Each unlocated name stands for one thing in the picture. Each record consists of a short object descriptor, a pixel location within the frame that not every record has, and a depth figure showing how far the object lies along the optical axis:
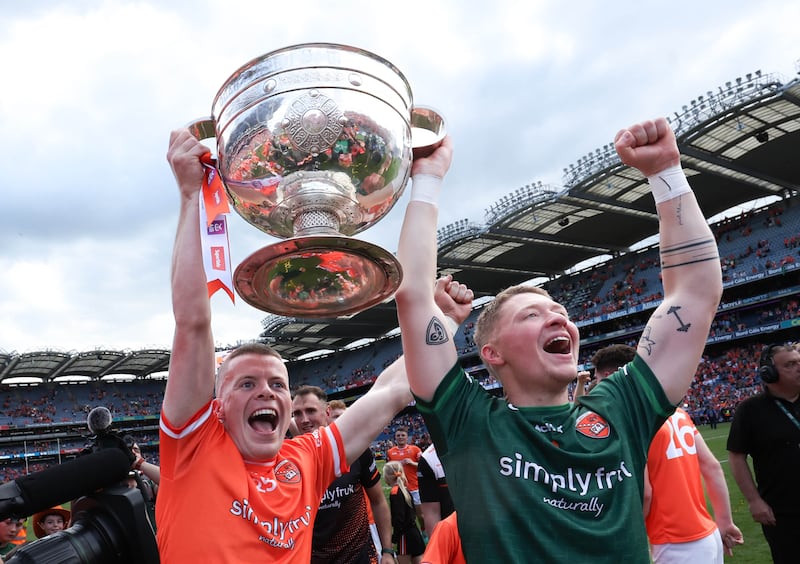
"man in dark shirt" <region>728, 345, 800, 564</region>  4.31
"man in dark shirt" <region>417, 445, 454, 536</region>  5.73
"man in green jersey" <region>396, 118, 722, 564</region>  1.64
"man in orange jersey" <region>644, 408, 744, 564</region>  3.54
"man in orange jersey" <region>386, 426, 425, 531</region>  10.20
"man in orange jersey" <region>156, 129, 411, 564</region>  1.82
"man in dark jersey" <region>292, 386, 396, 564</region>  4.05
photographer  1.13
